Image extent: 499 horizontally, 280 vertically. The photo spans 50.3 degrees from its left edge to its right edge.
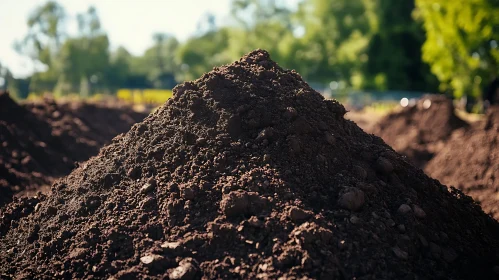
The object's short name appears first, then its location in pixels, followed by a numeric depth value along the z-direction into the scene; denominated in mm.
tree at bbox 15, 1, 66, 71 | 44000
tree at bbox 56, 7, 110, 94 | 42938
